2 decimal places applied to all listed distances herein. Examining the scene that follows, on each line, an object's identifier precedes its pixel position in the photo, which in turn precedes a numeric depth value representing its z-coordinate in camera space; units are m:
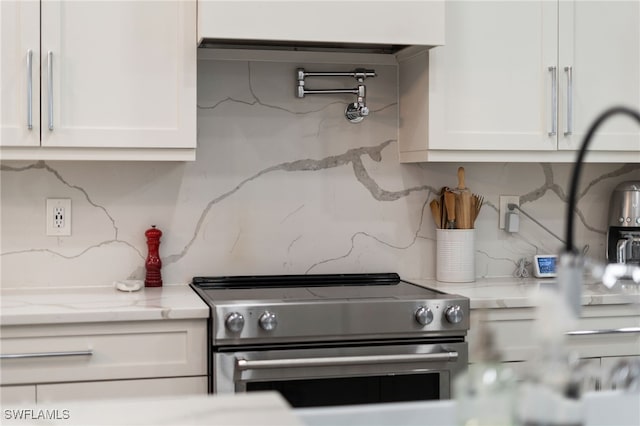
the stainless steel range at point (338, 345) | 2.46
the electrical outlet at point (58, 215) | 2.91
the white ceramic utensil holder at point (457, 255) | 3.09
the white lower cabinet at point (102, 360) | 2.40
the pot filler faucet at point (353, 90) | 3.04
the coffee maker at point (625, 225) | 3.20
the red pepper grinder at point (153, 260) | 2.93
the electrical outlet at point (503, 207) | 3.30
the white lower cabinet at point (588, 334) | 2.72
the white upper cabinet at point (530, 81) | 2.89
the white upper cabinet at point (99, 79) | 2.56
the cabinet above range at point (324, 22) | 2.62
